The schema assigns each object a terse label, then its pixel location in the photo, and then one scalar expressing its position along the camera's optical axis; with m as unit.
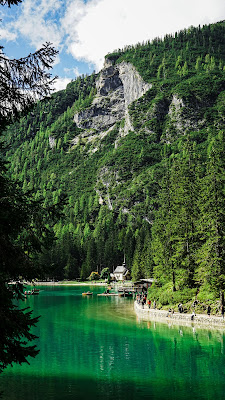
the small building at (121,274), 132.50
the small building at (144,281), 72.92
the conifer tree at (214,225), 35.81
